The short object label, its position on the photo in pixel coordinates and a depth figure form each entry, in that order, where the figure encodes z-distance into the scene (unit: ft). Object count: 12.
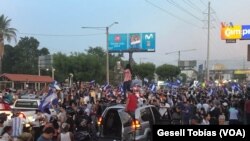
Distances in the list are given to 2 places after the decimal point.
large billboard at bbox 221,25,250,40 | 187.11
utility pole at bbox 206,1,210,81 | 216.51
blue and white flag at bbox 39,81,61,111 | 60.44
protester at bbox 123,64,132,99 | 75.75
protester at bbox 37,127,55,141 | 28.53
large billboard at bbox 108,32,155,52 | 188.75
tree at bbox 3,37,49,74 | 342.85
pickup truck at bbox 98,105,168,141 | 47.78
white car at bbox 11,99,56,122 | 75.61
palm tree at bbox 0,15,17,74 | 254.55
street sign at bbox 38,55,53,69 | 226.58
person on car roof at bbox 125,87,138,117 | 48.76
